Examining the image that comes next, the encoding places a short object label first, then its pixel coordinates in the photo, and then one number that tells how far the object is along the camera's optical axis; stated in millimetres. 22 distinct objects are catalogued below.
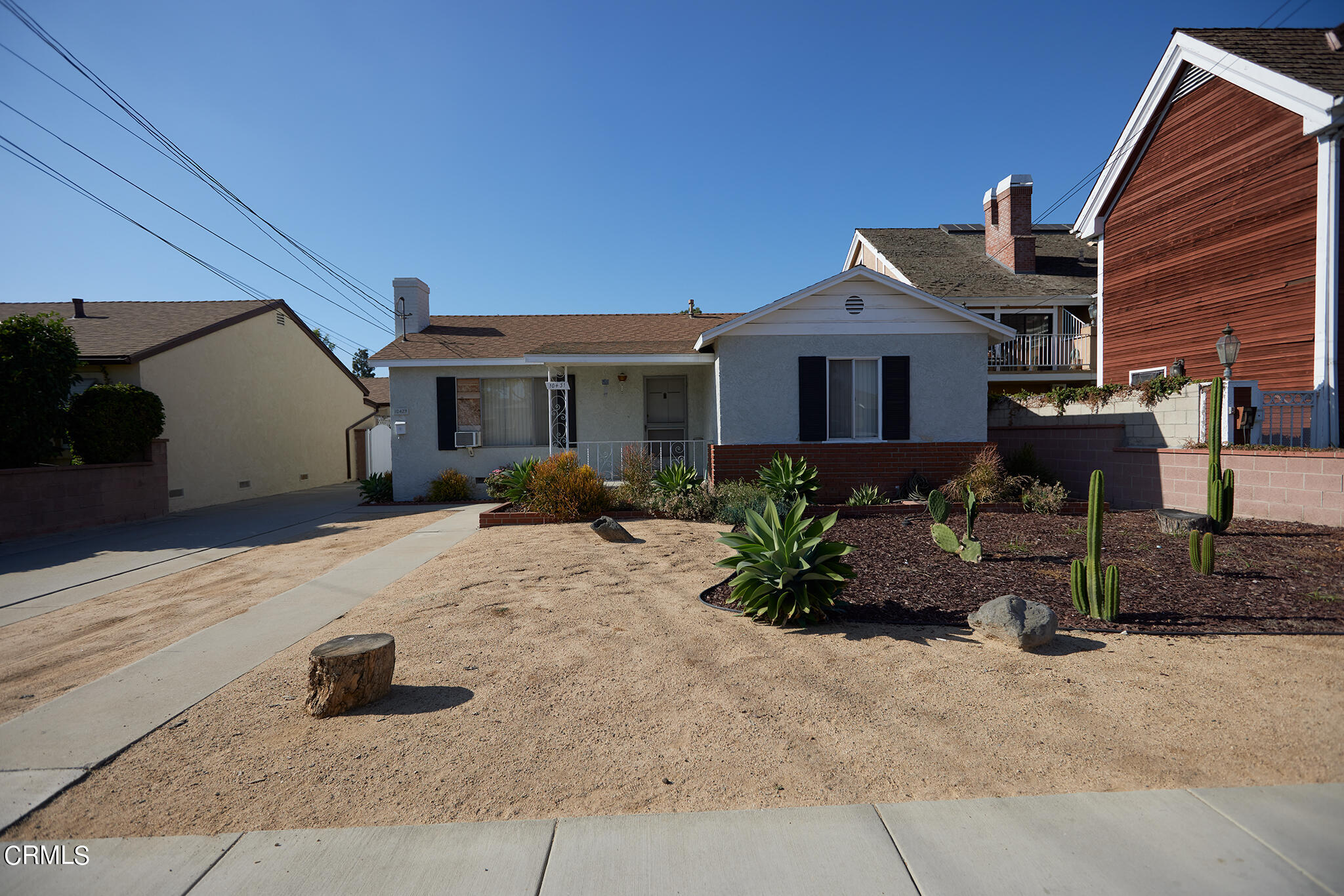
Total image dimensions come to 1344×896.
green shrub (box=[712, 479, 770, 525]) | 9242
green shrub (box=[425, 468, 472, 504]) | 13438
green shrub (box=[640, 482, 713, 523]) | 10008
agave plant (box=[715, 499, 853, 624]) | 4879
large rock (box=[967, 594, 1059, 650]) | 4316
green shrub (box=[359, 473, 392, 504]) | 14039
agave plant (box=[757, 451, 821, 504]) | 9531
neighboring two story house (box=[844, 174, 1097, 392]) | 17656
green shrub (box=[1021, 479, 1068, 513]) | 9383
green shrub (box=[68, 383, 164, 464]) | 11414
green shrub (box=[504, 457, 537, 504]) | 10492
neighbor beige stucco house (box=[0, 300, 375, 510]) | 13531
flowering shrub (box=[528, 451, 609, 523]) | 10047
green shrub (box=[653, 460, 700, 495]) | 10406
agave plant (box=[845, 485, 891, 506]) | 10062
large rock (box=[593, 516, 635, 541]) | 8484
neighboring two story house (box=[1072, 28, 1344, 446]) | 9984
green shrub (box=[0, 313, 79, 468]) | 10273
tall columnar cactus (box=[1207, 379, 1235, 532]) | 6038
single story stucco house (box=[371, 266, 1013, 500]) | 10625
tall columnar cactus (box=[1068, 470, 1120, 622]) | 4758
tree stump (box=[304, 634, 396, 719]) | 3668
